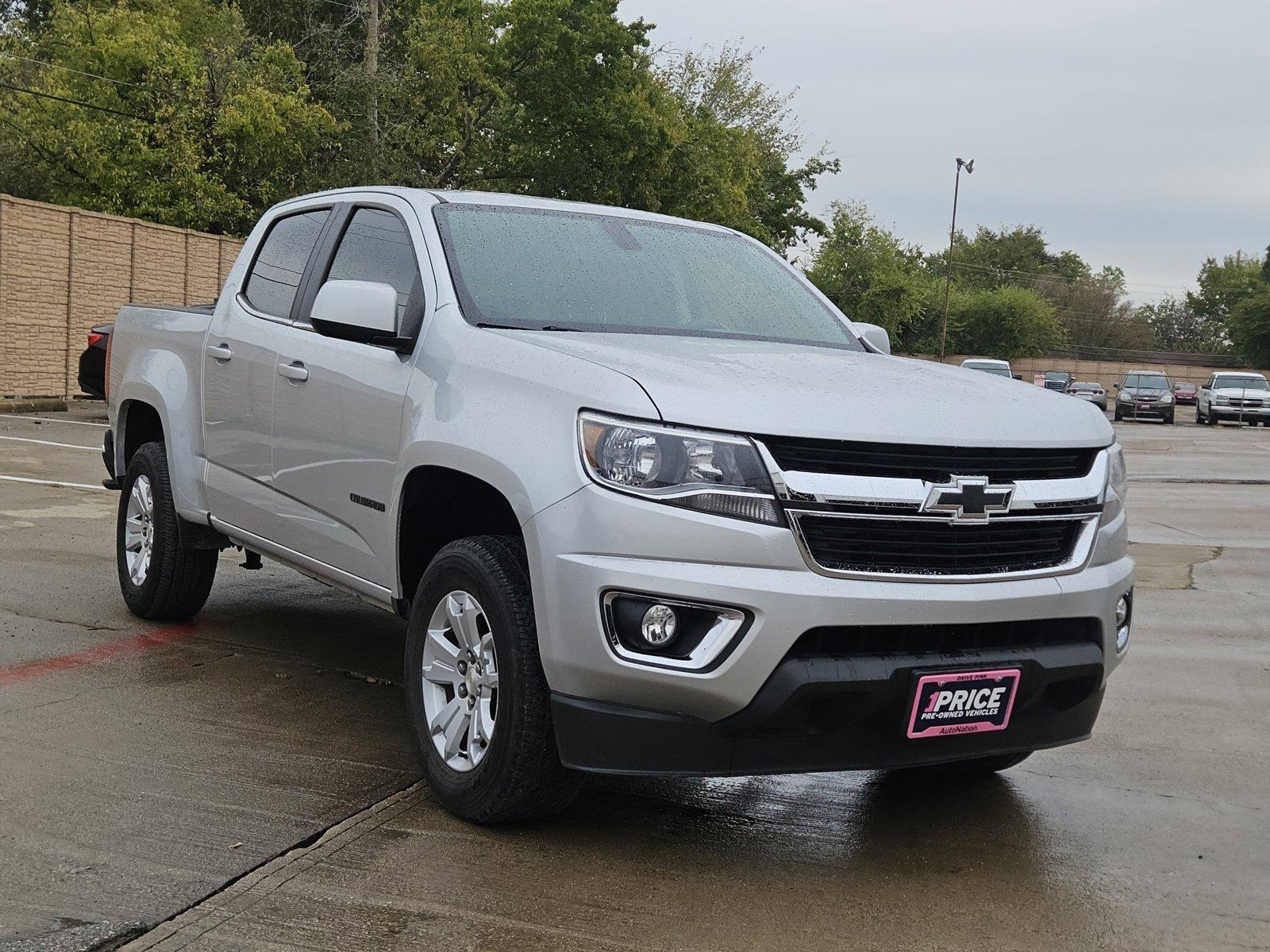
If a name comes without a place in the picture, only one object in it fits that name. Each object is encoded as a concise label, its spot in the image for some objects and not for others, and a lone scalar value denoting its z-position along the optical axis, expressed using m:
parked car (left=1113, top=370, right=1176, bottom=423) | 41.16
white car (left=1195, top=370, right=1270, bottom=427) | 40.28
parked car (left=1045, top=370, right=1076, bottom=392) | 48.22
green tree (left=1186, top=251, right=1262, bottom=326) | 111.06
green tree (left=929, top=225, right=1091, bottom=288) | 110.25
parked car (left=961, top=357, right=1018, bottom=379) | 36.83
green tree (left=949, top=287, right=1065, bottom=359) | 78.94
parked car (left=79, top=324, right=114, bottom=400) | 15.07
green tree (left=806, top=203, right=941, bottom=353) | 67.06
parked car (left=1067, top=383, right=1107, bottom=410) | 48.03
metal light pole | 65.12
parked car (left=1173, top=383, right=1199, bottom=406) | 65.50
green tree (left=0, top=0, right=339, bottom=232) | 29.97
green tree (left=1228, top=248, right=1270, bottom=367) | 77.62
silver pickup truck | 3.43
